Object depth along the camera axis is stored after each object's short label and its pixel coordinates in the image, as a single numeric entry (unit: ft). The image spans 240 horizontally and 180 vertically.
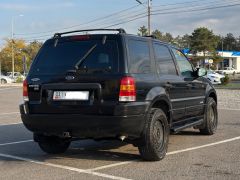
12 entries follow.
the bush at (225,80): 124.18
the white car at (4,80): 188.67
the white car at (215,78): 143.27
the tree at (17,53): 288.71
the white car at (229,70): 320.42
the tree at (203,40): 309.42
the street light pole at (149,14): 125.29
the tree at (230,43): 581.53
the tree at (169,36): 424.79
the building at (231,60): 392.47
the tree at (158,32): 396.20
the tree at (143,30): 305.00
